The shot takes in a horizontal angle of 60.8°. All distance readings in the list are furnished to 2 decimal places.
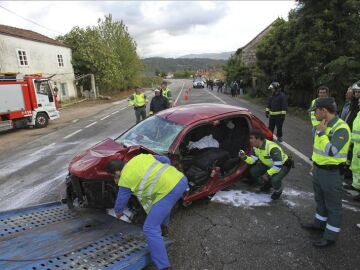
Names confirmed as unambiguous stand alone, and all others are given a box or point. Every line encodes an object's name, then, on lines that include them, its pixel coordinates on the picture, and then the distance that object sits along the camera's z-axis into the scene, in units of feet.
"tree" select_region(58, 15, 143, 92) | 105.91
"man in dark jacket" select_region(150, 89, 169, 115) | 32.07
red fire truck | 42.80
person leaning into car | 10.37
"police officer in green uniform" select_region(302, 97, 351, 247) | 11.04
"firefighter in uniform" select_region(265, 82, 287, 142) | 28.81
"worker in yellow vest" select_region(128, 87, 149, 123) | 36.88
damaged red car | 13.07
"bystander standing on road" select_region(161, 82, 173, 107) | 36.74
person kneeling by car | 15.29
